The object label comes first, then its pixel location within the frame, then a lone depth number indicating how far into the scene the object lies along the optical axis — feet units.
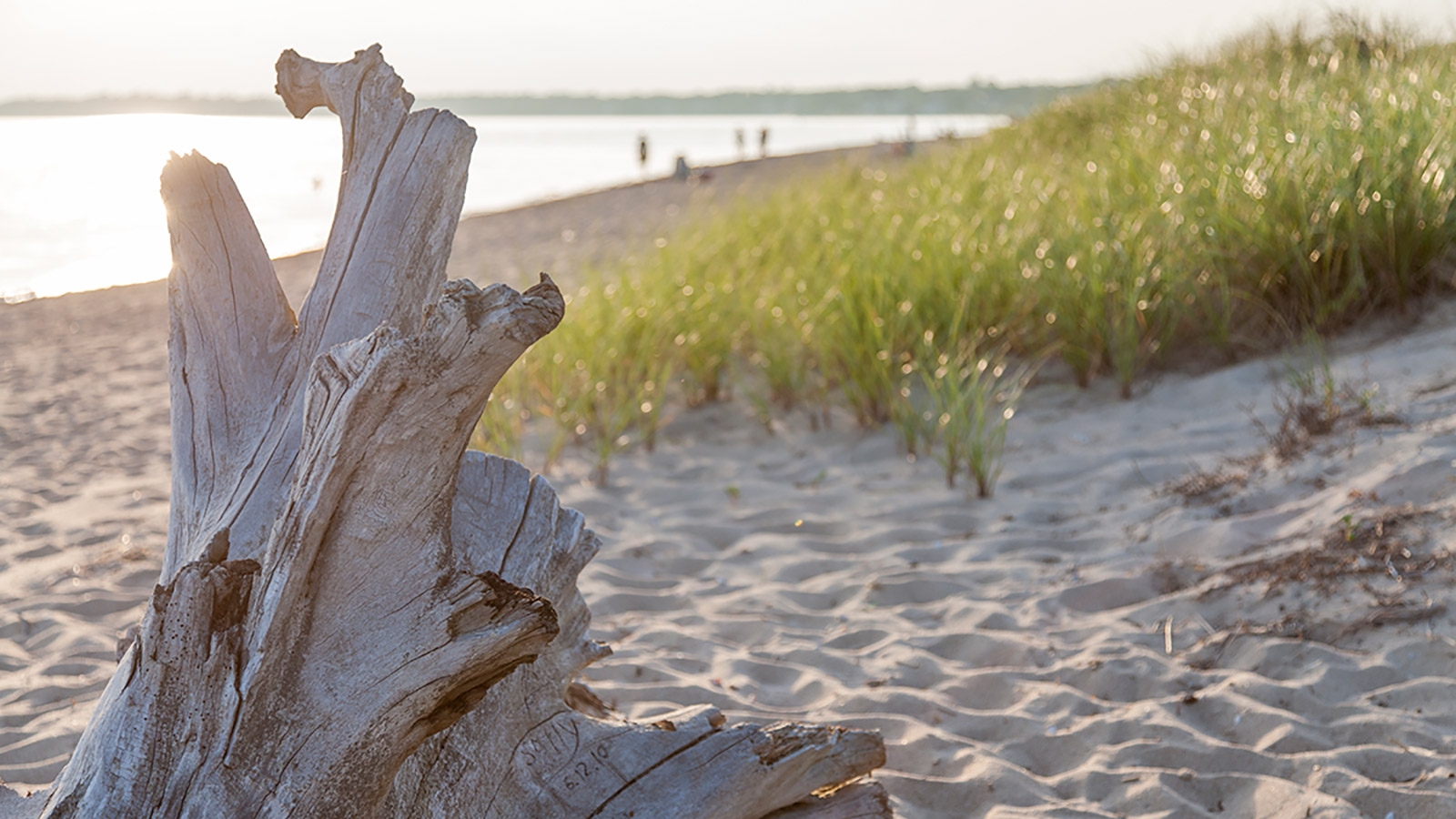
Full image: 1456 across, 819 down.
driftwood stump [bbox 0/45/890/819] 4.59
